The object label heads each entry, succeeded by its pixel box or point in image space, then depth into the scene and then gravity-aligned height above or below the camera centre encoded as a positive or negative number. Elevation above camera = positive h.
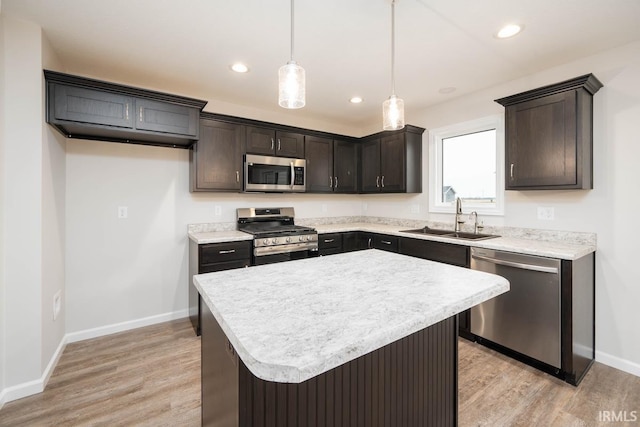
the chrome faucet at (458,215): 3.27 -0.06
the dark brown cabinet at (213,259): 2.79 -0.47
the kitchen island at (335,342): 0.81 -0.37
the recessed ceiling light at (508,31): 2.00 +1.27
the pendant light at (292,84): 1.39 +0.62
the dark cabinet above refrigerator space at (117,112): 2.20 +0.86
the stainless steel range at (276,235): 3.09 -0.26
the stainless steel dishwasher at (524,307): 2.17 -0.80
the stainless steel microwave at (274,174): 3.35 +0.46
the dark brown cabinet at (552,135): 2.28 +0.62
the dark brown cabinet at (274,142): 3.38 +0.85
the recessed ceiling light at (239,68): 2.57 +1.31
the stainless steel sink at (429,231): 3.43 -0.26
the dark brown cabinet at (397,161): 3.70 +0.66
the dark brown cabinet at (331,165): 3.90 +0.65
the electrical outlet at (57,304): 2.36 -0.76
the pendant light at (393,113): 1.73 +0.59
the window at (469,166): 3.05 +0.51
